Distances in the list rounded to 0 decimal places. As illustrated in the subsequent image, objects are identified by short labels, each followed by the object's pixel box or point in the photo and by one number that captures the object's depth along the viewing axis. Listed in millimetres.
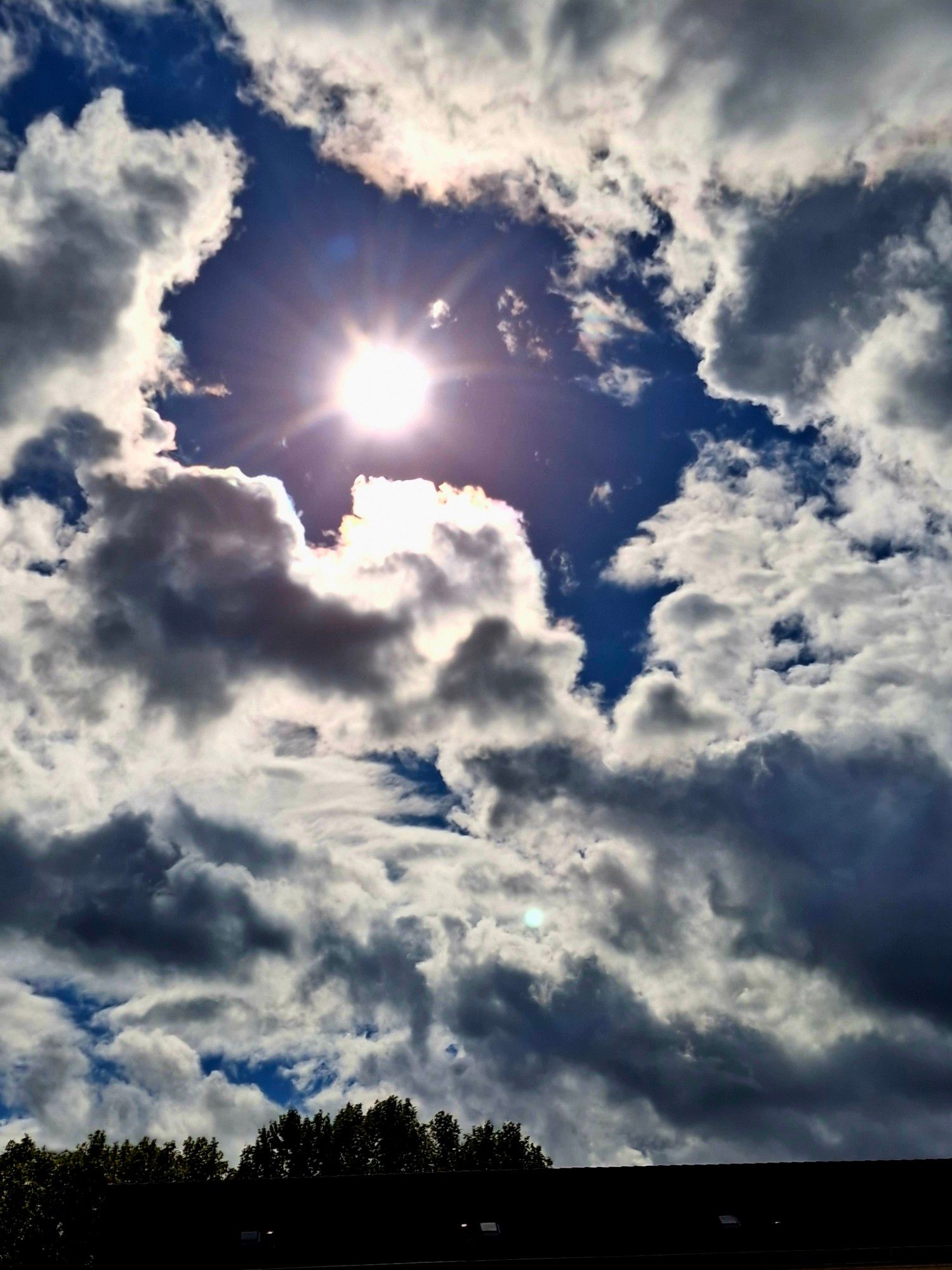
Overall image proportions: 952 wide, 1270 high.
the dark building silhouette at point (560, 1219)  29781
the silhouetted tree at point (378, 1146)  56156
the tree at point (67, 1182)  47031
